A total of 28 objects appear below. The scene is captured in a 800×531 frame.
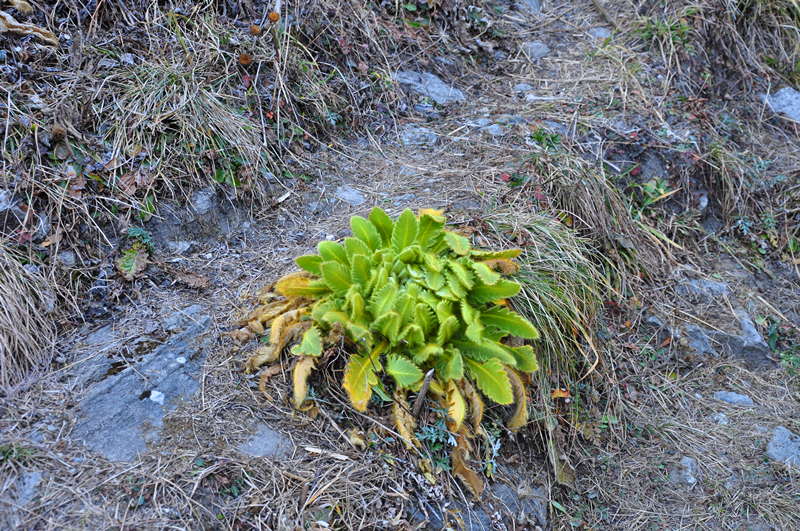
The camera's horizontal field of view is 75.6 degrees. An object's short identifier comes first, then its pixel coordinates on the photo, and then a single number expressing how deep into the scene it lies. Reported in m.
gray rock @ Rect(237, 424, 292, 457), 2.06
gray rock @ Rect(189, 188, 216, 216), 2.97
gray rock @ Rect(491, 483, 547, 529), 2.32
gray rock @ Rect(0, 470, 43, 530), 1.68
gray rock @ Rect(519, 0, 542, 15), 5.20
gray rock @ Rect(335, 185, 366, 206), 3.33
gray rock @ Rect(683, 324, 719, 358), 3.52
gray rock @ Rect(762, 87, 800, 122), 4.68
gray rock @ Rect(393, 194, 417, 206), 3.28
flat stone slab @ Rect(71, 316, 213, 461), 1.99
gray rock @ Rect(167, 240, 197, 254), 2.85
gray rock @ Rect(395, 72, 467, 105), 4.23
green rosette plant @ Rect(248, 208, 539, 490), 2.20
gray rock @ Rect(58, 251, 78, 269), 2.52
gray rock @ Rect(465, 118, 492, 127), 4.02
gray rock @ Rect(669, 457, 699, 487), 2.92
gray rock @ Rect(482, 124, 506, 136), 3.90
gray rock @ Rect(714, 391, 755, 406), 3.32
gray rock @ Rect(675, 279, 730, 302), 3.73
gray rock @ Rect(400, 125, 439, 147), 3.89
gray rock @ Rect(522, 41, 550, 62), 4.77
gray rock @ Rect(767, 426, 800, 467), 3.02
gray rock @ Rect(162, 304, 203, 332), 2.49
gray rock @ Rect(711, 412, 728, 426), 3.20
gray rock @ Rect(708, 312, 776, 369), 3.54
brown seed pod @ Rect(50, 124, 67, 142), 2.65
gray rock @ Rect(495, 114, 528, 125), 4.00
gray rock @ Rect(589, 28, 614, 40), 4.86
